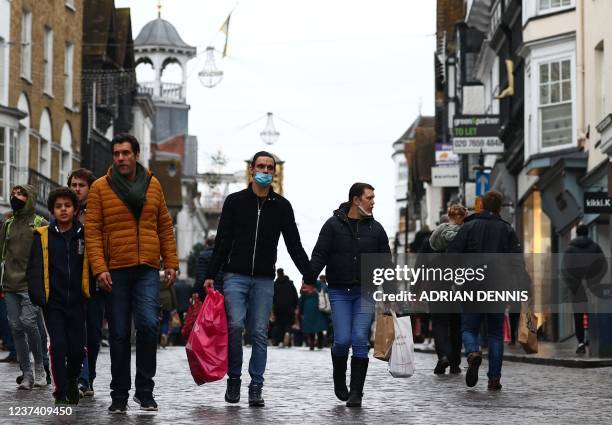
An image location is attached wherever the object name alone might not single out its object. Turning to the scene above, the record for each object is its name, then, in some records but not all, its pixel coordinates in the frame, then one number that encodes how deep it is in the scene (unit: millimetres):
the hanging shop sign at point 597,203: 24203
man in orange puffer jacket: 11375
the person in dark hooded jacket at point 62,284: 11578
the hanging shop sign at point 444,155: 57678
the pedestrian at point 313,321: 32969
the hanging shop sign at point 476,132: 40344
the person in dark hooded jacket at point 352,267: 13039
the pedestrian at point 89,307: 12727
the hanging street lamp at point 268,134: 66500
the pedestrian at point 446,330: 18344
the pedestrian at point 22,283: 14375
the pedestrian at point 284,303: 35094
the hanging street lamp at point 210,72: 59012
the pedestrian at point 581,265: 24047
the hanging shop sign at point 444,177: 54688
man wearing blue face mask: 12695
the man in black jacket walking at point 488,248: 15180
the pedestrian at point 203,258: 23131
